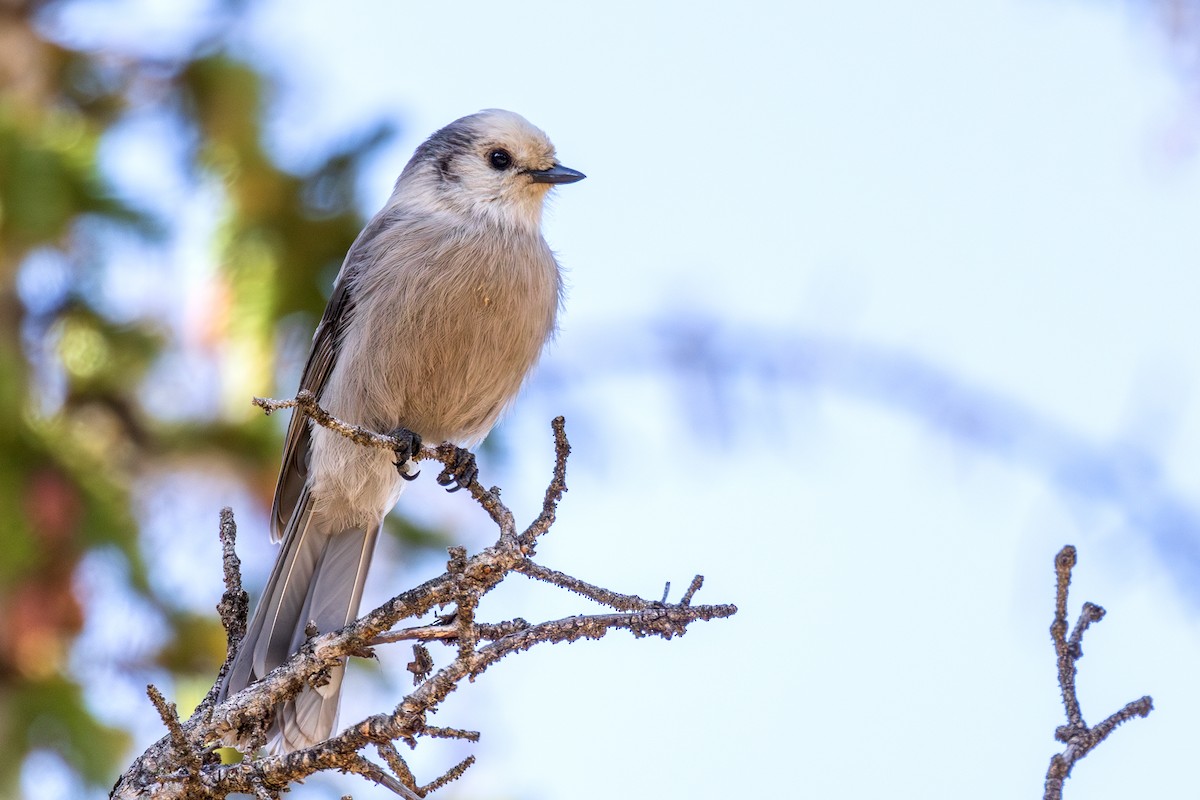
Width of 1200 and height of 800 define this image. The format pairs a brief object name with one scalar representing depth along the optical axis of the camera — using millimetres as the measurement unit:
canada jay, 8109
